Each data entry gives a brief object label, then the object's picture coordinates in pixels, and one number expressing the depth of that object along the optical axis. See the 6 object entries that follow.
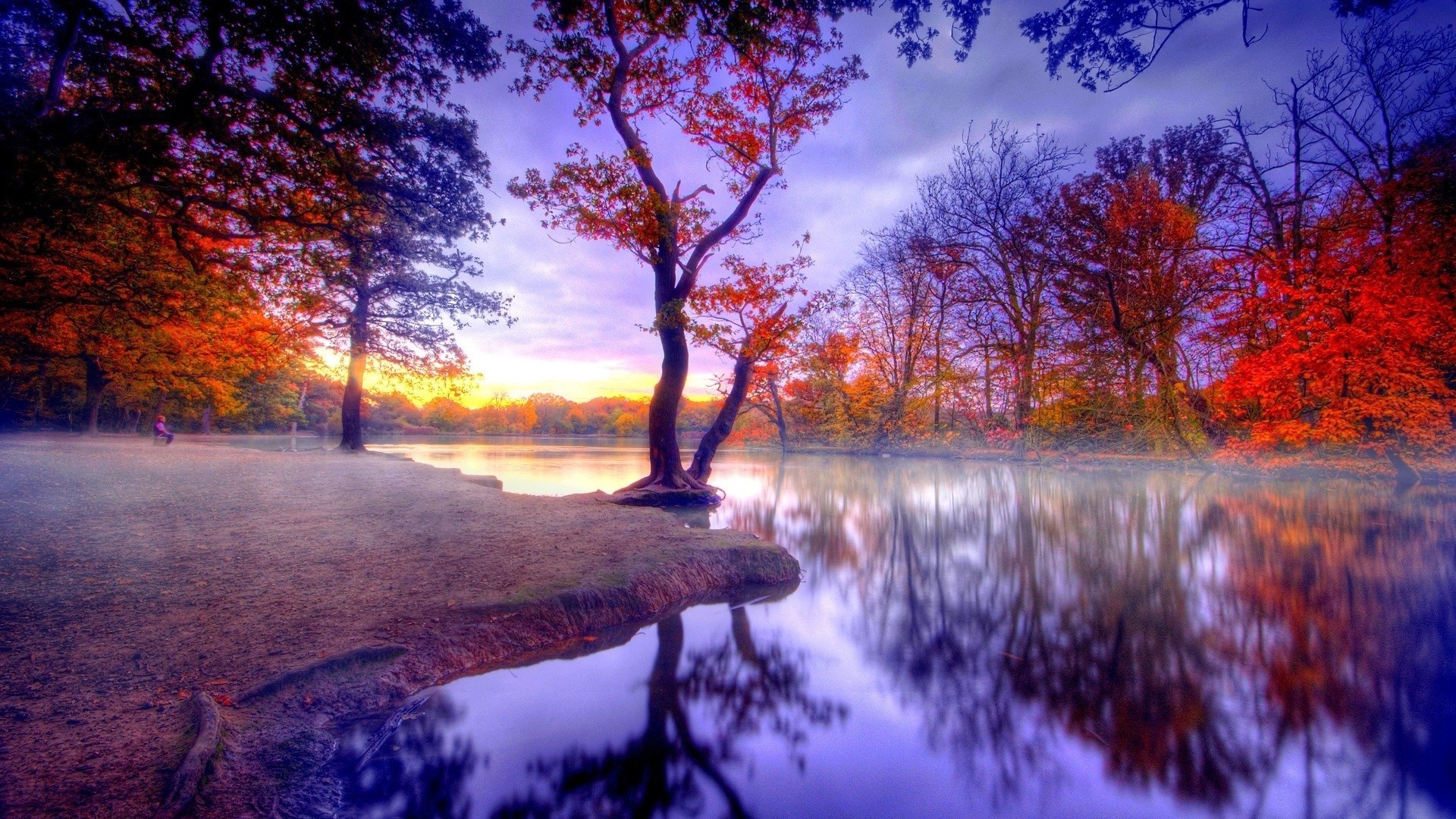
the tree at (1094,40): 3.73
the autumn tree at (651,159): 8.07
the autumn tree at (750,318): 9.23
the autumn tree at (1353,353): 8.48
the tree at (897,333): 20.94
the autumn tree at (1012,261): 15.77
